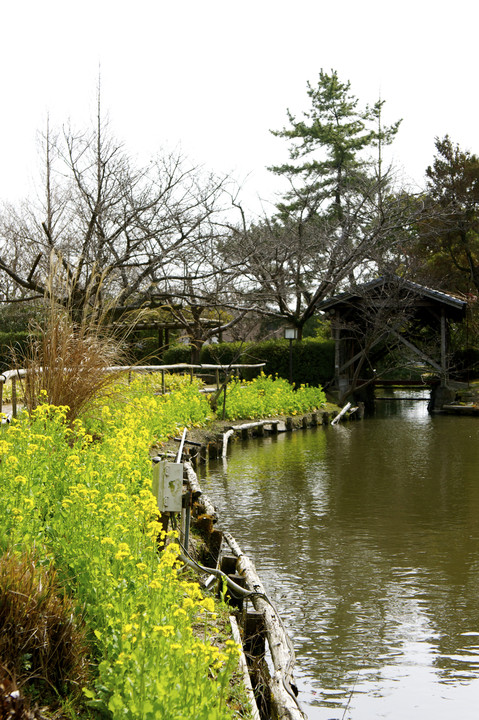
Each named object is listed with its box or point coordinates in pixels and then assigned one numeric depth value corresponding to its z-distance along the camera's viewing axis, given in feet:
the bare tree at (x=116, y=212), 47.55
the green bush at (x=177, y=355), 89.40
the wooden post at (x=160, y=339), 73.46
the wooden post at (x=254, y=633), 14.07
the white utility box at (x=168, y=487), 16.70
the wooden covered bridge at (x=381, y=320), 69.46
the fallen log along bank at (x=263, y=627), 11.57
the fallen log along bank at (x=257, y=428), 39.50
